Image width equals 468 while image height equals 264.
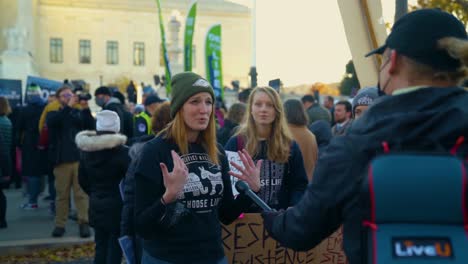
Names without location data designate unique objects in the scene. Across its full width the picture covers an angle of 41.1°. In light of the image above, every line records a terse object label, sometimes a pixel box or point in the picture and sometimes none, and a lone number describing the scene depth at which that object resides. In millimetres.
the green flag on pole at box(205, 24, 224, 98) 15219
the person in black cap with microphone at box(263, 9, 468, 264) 2043
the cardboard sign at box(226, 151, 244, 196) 4679
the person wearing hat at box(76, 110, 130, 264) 5949
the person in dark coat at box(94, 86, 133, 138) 10120
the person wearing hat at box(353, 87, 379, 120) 5051
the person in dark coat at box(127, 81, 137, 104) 22391
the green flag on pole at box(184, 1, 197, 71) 14586
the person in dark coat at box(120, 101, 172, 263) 4613
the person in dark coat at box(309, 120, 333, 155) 8380
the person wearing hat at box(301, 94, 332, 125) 10633
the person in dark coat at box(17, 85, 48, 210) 10781
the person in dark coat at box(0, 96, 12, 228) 8367
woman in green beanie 3381
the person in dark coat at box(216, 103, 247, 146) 9398
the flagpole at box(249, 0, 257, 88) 17234
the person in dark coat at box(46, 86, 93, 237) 8891
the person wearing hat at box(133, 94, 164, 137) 9188
